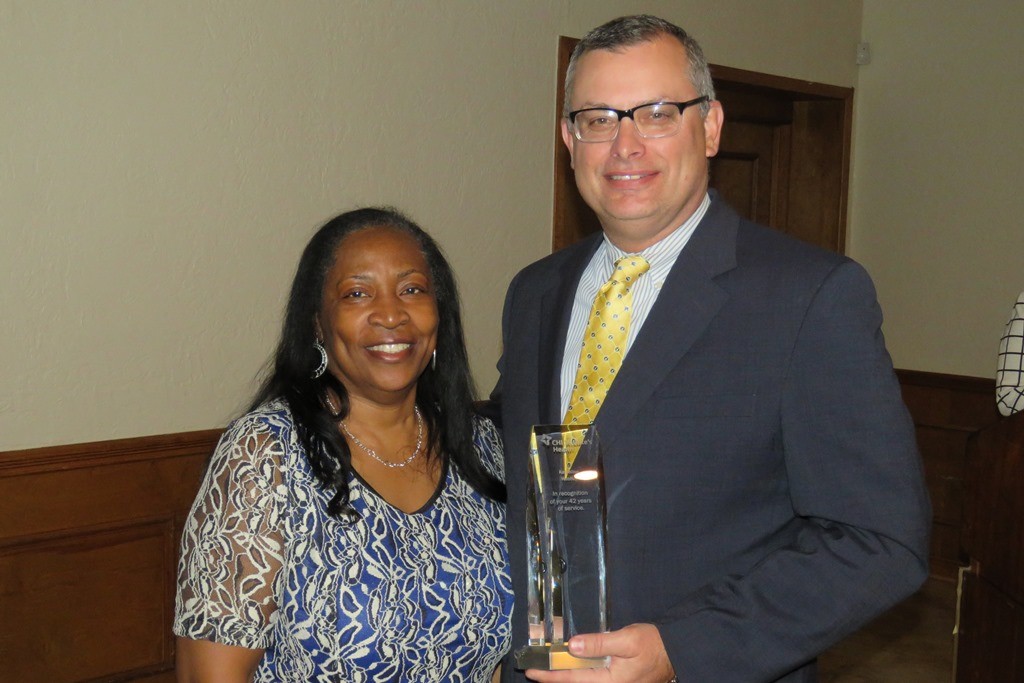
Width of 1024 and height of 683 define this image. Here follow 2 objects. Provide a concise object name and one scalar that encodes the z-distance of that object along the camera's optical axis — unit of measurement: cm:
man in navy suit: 145
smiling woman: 169
